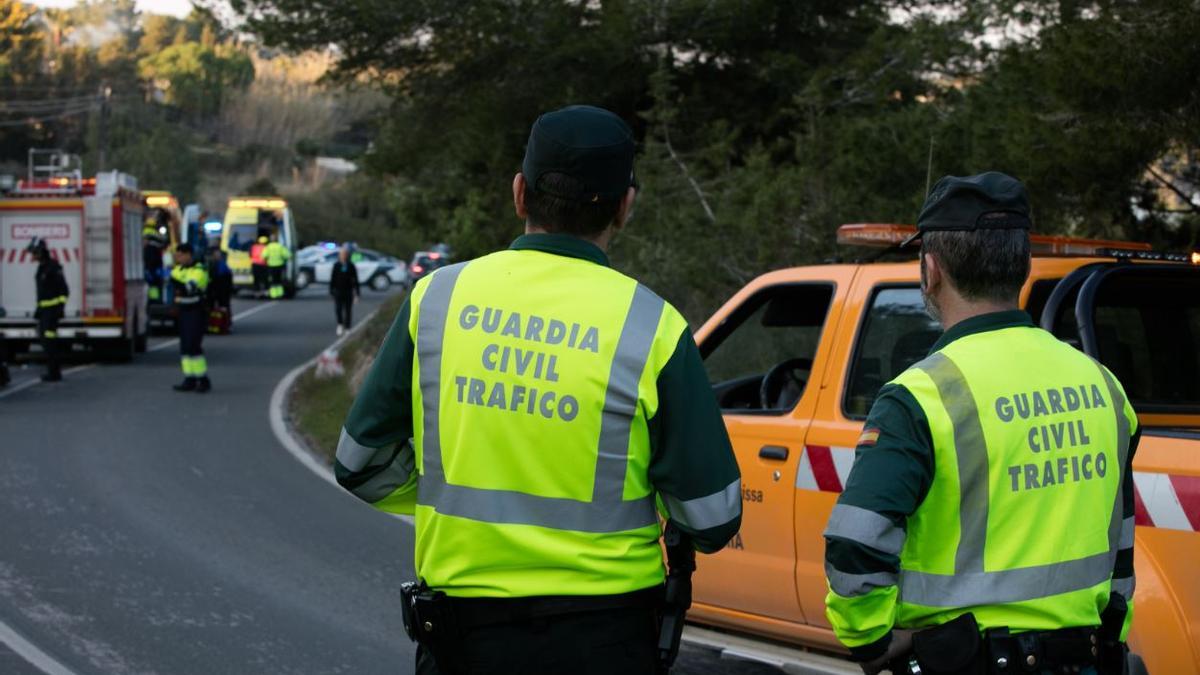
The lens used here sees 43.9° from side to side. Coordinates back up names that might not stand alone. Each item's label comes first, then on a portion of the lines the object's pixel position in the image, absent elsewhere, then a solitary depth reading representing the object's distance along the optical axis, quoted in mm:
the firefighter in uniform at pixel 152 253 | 27906
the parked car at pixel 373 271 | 53531
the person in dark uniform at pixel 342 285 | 28172
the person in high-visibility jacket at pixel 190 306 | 18188
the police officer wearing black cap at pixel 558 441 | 2959
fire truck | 22812
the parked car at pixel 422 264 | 36534
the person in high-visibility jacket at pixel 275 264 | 36438
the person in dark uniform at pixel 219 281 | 29109
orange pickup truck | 5375
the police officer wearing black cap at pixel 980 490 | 2951
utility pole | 60250
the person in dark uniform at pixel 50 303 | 19953
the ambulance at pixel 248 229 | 44031
